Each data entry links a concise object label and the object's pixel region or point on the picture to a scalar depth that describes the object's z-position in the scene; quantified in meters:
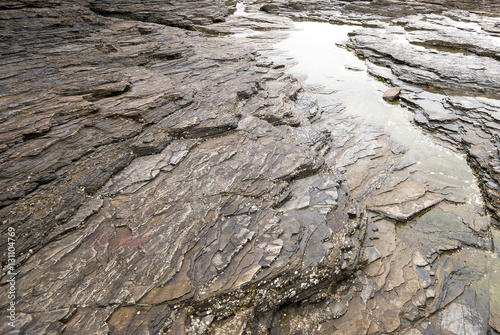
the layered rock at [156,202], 5.19
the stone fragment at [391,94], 14.05
